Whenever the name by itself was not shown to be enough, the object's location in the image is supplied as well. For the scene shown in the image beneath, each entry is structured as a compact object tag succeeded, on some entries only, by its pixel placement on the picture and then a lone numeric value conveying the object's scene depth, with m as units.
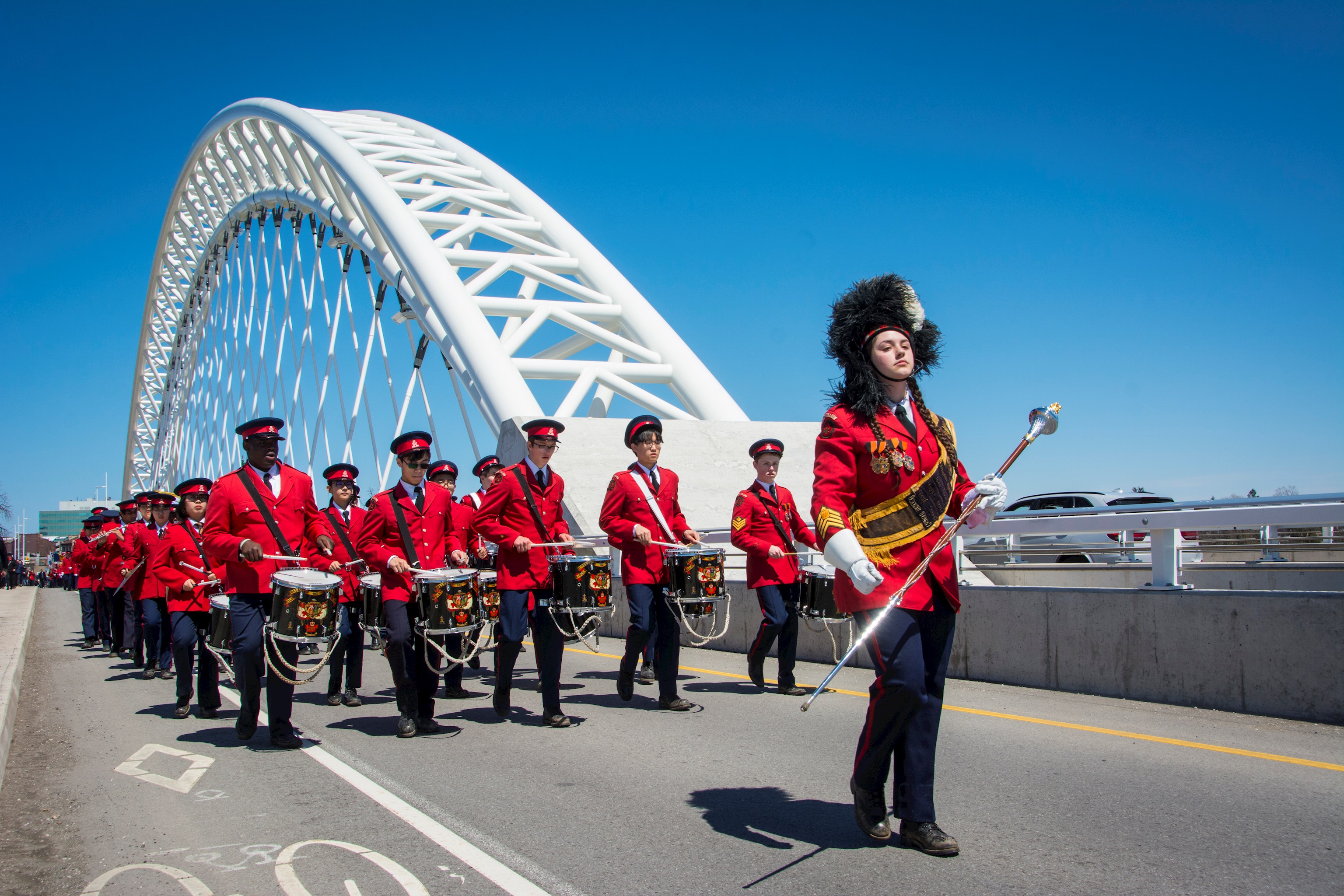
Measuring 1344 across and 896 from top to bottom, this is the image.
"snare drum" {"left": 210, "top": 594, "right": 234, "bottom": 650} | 7.07
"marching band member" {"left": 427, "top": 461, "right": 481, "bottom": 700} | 7.59
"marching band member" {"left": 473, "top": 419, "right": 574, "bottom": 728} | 7.23
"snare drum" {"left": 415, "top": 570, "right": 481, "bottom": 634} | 6.64
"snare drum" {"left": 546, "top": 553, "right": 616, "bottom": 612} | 7.20
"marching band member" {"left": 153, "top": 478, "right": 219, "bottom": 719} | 8.84
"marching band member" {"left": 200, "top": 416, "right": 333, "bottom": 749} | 6.49
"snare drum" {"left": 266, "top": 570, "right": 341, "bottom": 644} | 6.30
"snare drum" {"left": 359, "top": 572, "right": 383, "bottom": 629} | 7.53
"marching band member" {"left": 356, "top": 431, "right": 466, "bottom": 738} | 6.79
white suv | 15.75
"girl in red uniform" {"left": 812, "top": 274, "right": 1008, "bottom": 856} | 3.90
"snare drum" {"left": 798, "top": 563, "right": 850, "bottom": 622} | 8.15
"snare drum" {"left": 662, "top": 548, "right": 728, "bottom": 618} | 7.52
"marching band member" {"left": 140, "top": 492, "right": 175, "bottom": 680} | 10.97
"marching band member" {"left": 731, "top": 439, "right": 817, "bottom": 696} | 8.17
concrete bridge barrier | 6.35
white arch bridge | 20.33
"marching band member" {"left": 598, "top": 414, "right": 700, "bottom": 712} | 7.48
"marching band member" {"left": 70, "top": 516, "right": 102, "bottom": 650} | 16.41
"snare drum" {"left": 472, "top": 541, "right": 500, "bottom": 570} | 8.90
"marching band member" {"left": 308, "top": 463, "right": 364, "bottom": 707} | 8.17
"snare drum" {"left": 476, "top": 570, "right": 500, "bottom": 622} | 7.12
